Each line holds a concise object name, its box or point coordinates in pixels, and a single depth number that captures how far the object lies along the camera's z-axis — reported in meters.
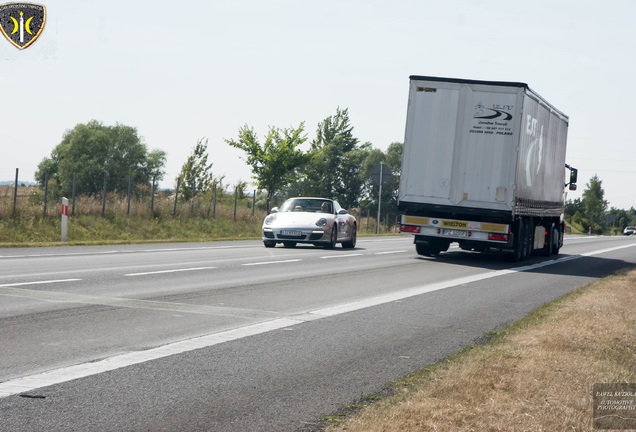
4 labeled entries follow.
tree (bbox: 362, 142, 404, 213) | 108.81
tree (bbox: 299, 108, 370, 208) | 110.82
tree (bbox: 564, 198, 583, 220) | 187.10
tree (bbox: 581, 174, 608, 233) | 172.00
